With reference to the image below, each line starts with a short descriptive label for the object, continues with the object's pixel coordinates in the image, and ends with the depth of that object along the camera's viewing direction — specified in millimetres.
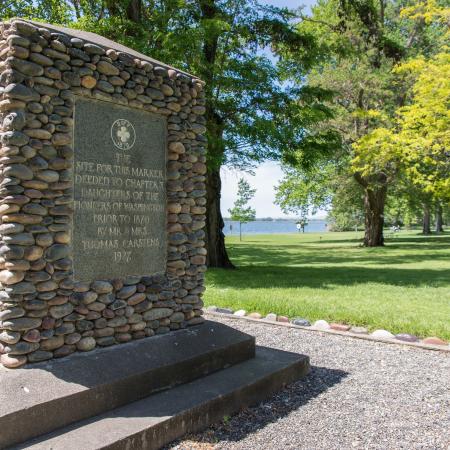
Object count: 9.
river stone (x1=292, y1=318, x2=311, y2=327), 7373
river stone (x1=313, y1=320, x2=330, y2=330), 7149
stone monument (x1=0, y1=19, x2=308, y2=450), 3635
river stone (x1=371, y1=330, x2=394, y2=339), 6617
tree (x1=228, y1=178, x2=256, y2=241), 44281
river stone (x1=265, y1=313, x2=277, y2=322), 7672
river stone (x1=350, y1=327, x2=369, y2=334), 6924
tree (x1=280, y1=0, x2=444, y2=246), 17156
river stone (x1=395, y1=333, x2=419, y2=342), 6484
